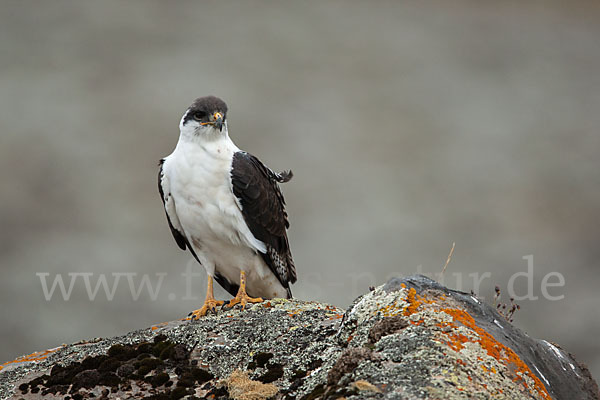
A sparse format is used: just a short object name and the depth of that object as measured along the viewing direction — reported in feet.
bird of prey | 44.60
